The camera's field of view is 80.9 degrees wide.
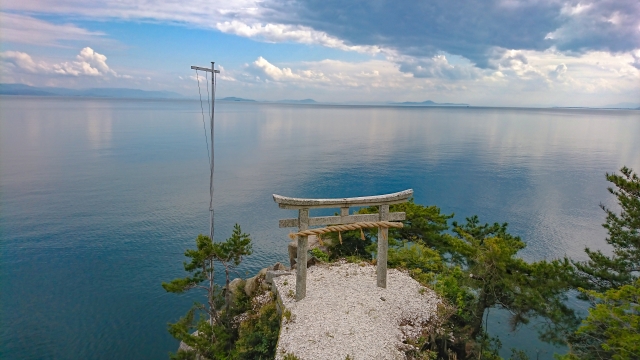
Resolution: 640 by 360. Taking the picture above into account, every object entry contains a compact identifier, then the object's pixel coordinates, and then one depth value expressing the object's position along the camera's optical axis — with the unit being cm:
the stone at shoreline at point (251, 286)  1548
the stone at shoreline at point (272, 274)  1434
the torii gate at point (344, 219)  1165
